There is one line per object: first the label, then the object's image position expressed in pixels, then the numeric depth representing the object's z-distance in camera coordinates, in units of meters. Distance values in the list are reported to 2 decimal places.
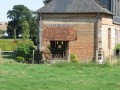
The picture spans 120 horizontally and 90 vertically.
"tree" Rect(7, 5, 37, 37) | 99.62
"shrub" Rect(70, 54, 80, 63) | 30.82
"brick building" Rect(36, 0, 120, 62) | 31.73
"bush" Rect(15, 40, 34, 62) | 31.30
